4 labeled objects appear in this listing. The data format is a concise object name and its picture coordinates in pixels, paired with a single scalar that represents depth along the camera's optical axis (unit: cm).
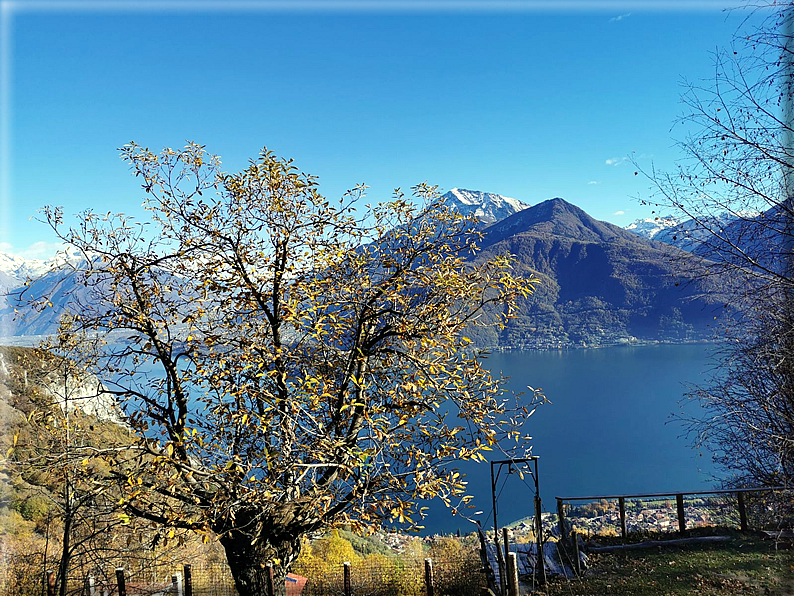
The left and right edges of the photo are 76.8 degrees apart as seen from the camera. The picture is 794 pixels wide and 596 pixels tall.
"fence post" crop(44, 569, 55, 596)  704
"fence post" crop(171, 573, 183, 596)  734
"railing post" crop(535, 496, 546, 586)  765
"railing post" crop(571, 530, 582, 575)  816
